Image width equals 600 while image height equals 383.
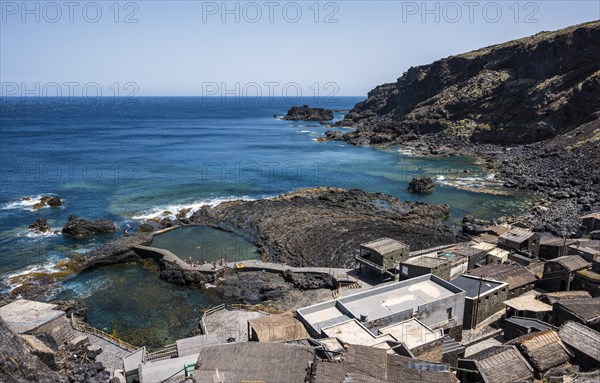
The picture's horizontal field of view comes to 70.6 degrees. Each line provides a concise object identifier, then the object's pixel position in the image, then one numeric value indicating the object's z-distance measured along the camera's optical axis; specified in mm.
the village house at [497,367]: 19469
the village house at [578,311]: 23172
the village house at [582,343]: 20531
